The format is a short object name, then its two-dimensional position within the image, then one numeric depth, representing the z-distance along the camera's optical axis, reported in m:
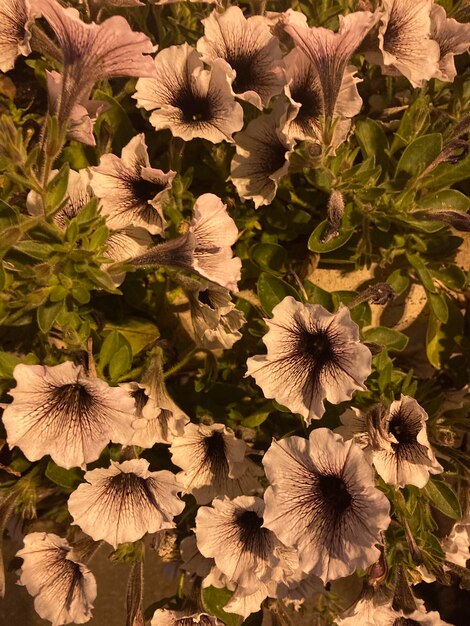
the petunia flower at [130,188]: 0.30
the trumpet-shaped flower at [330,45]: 0.26
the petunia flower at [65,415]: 0.26
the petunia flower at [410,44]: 0.31
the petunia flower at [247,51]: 0.30
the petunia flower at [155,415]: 0.29
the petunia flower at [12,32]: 0.28
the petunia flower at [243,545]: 0.29
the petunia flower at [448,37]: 0.32
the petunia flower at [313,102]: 0.30
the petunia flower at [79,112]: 0.26
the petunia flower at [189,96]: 0.30
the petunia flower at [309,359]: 0.26
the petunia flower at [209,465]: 0.30
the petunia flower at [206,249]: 0.27
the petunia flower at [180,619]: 0.31
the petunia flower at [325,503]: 0.26
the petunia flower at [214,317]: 0.30
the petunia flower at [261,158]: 0.31
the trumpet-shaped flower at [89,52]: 0.23
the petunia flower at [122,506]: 0.28
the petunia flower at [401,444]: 0.27
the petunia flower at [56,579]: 0.30
